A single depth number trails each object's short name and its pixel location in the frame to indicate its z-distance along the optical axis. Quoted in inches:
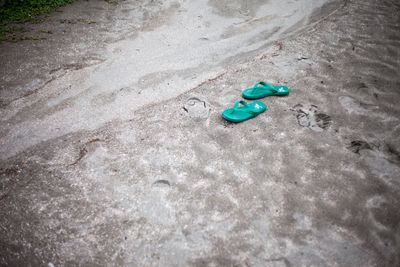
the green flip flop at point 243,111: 113.7
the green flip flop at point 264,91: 125.6
